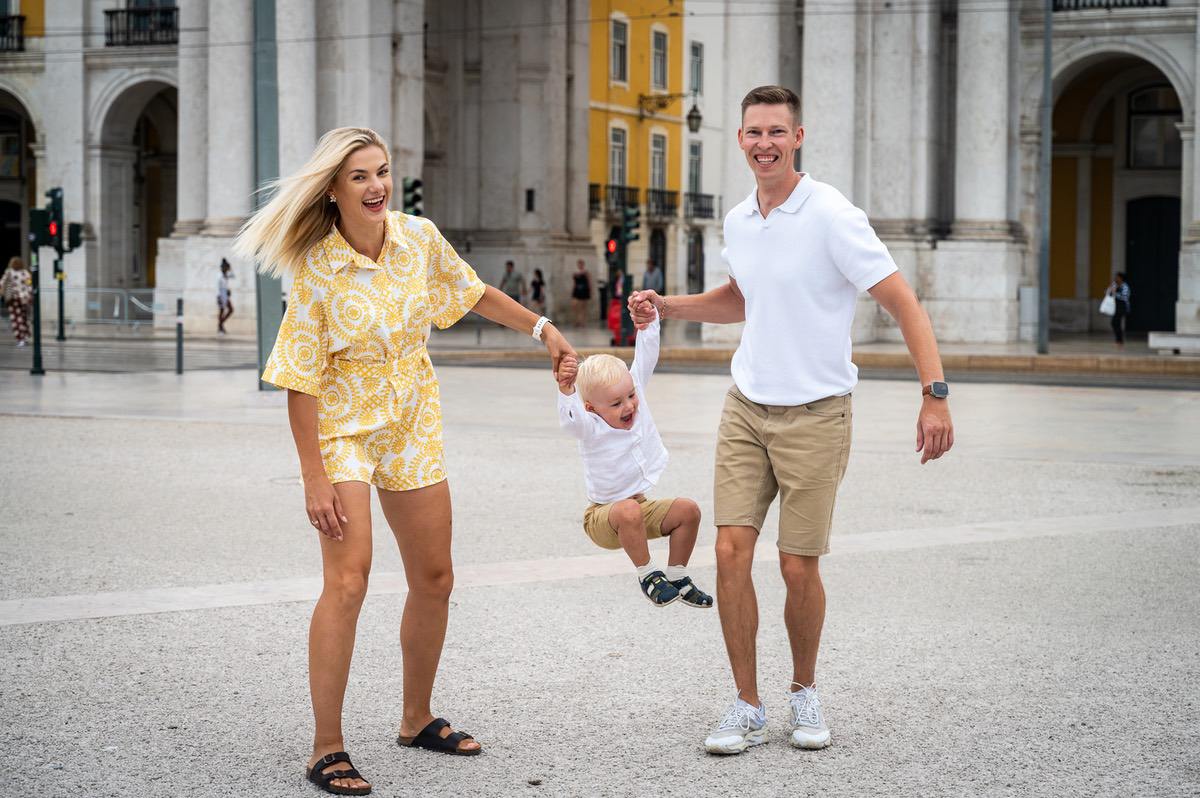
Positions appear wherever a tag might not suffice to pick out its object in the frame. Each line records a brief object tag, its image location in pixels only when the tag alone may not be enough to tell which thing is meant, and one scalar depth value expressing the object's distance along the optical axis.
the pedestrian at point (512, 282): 40.66
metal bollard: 22.17
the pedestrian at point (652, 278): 34.75
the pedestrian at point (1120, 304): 32.41
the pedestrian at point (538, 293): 40.94
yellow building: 52.91
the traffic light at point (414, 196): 32.19
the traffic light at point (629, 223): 33.81
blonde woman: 4.78
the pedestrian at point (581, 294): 41.03
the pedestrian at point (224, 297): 34.47
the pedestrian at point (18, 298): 30.66
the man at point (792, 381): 5.15
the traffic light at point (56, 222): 29.86
